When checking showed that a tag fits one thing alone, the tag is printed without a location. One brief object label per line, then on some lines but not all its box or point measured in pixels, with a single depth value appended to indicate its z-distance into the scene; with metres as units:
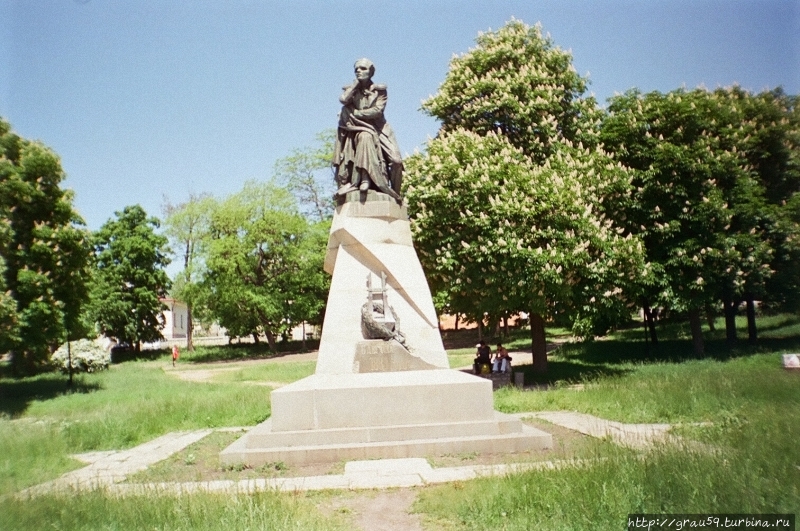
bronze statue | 11.20
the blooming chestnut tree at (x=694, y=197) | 20.33
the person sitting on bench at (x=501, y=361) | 17.72
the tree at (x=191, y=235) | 41.62
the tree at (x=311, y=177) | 42.75
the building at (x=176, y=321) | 77.81
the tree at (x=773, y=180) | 21.05
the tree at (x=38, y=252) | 18.84
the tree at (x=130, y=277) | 45.94
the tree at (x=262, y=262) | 40.00
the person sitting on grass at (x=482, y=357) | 18.06
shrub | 30.48
